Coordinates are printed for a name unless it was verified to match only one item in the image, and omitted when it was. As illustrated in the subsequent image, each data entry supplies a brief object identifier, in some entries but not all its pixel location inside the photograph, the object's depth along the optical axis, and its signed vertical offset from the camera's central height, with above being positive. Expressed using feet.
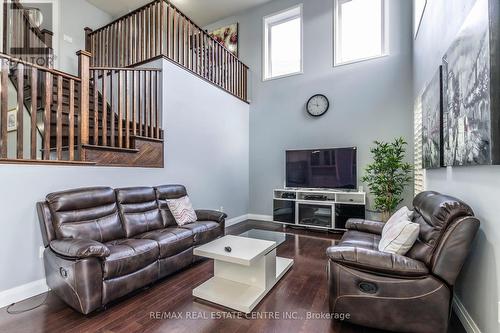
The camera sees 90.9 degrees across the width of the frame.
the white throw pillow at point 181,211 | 10.60 -1.91
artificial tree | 12.80 -0.52
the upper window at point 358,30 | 14.76 +8.52
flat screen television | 14.66 -0.10
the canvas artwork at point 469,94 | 4.63 +1.61
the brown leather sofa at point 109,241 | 6.34 -2.39
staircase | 8.28 +3.95
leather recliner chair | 5.16 -2.50
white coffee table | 6.93 -3.47
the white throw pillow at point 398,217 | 7.45 -1.62
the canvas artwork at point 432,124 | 7.77 +1.48
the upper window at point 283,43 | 17.42 +9.06
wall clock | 16.07 +4.07
